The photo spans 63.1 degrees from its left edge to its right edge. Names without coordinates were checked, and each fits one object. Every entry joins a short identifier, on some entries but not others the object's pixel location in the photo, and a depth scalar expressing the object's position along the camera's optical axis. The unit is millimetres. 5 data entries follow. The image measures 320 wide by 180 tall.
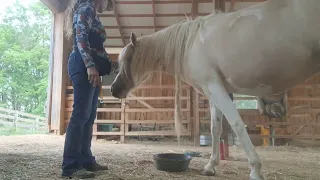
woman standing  1926
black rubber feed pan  2293
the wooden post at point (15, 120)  10655
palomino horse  1786
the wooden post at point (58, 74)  7508
